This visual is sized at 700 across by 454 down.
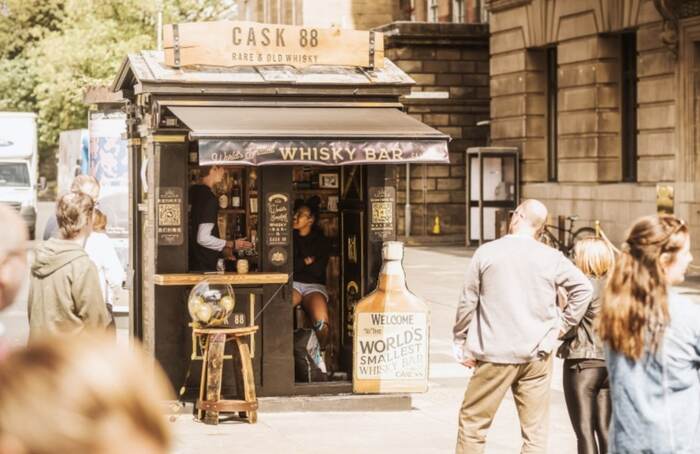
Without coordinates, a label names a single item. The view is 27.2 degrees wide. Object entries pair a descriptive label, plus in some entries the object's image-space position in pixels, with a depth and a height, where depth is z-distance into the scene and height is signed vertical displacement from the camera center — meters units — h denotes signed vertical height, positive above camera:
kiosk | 10.87 +0.05
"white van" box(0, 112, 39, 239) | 39.00 +0.46
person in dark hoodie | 12.04 -0.82
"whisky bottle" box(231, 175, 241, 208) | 11.95 -0.22
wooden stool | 10.72 -1.58
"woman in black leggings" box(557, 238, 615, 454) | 8.01 -1.22
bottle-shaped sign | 11.35 -1.36
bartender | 11.44 -0.47
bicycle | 27.83 -1.42
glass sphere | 10.67 -1.00
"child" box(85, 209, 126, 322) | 9.27 -0.59
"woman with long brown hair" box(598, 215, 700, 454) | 5.05 -0.66
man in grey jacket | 7.73 -0.82
